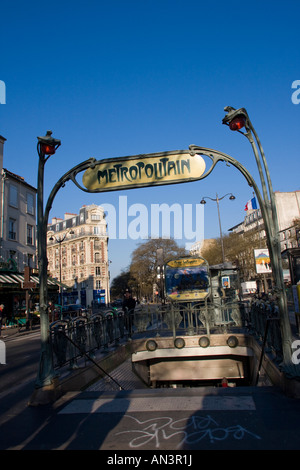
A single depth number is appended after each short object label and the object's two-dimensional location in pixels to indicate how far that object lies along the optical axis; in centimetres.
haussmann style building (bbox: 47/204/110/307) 6819
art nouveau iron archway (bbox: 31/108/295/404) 579
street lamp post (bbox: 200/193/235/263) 3232
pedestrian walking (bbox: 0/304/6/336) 2737
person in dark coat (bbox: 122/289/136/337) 1238
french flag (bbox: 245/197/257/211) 3636
